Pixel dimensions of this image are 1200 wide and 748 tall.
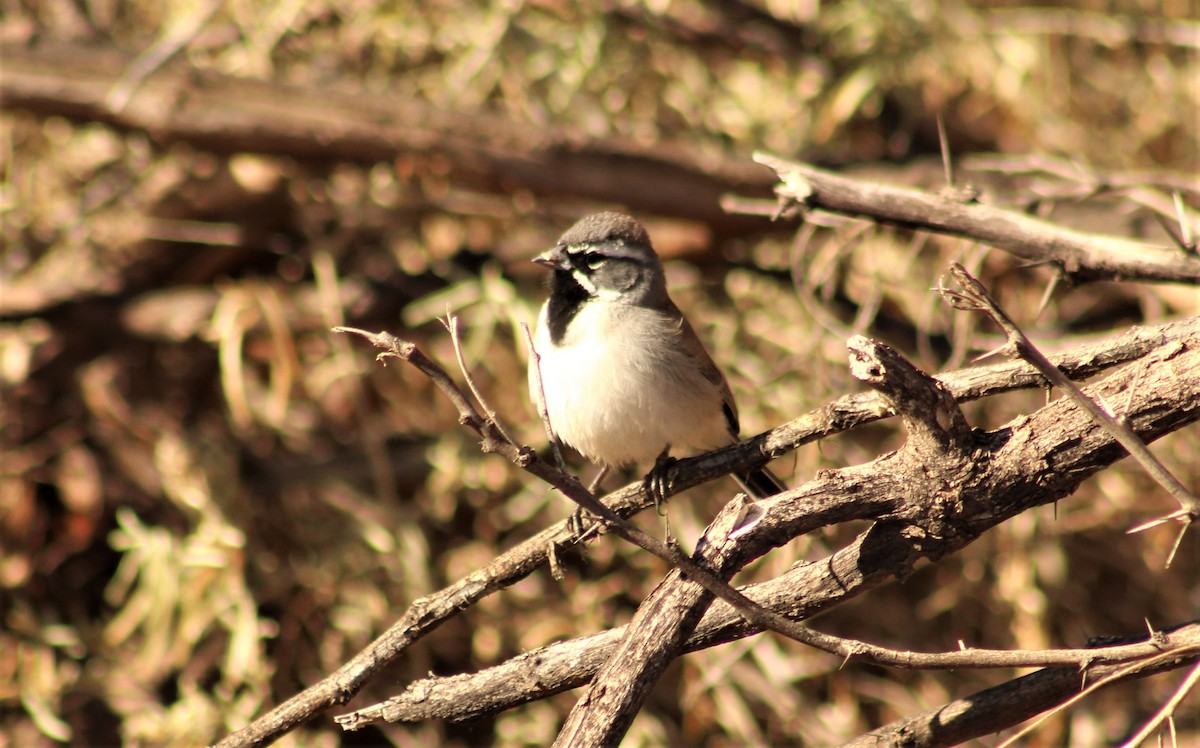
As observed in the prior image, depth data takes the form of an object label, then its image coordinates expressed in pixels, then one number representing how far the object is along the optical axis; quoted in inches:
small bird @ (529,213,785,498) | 316.8
